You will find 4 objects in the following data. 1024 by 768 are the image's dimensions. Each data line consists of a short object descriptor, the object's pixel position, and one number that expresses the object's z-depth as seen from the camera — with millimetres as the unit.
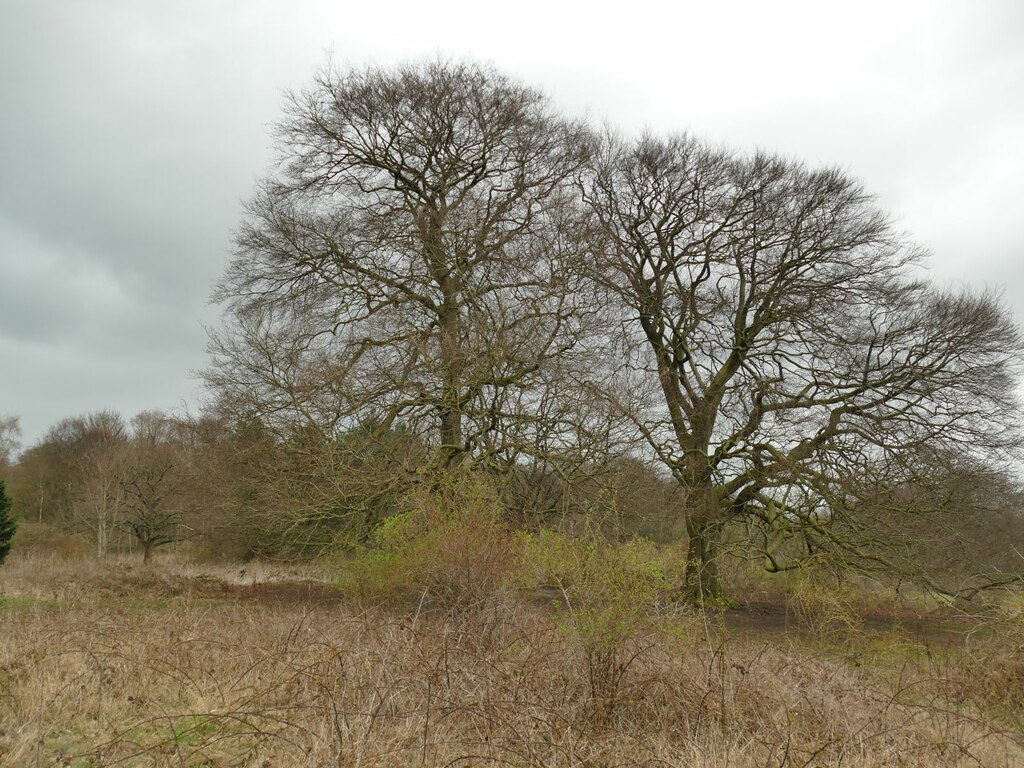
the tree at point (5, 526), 22844
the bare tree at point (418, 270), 15172
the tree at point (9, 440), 50344
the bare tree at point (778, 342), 14570
